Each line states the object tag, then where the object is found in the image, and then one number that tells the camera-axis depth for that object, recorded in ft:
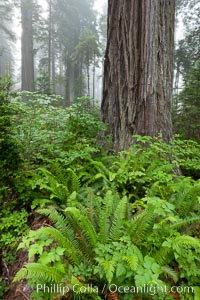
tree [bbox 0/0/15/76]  90.13
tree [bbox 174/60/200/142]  17.72
